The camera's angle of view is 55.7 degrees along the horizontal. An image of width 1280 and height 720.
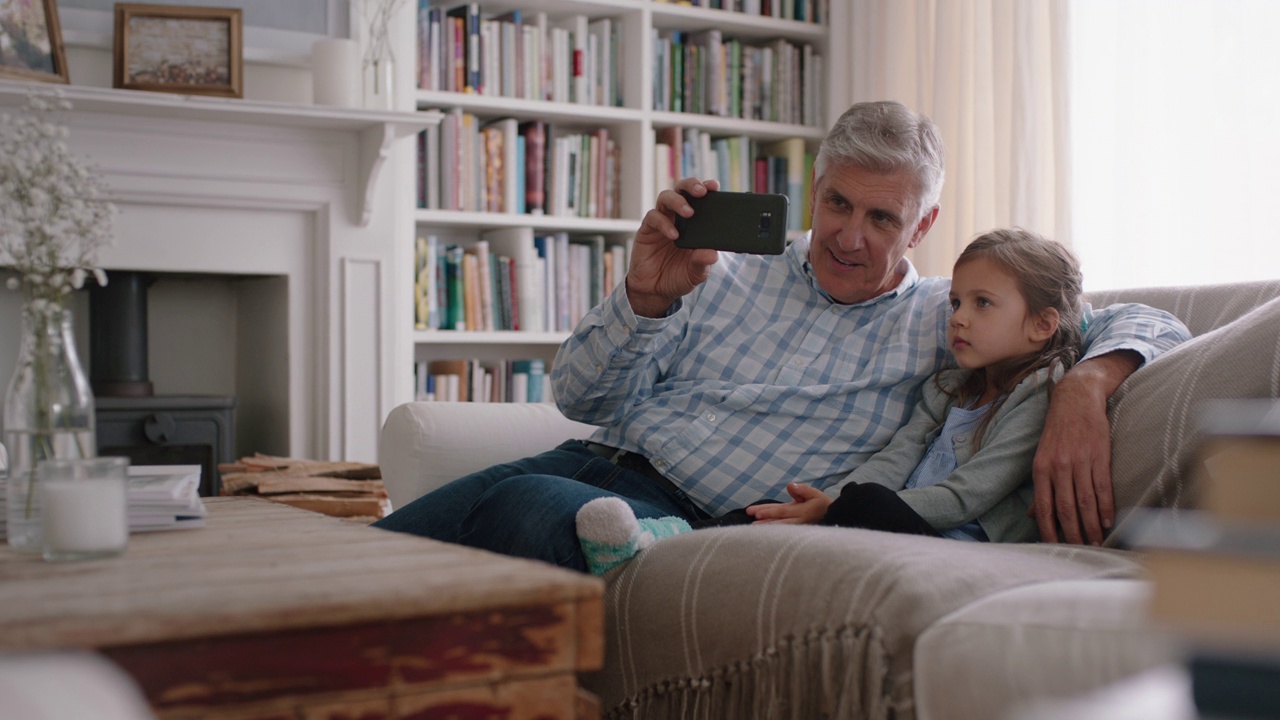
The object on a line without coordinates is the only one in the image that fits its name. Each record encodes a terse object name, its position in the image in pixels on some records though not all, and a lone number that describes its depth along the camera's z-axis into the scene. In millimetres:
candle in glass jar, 959
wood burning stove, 2742
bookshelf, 3236
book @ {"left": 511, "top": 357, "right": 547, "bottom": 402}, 3357
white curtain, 2922
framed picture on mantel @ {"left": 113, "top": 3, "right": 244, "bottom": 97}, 2764
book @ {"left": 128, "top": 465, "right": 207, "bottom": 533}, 1170
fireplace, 2795
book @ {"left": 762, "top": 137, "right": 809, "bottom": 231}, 3641
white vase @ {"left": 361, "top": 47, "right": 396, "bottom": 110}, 2980
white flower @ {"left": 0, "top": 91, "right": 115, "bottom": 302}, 1096
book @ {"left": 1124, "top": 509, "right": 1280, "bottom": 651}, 427
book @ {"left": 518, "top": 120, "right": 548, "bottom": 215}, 3326
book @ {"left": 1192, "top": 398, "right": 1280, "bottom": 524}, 461
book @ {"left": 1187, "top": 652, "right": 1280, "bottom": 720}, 420
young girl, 1439
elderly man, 1657
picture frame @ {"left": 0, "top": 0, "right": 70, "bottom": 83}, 2643
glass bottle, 1094
